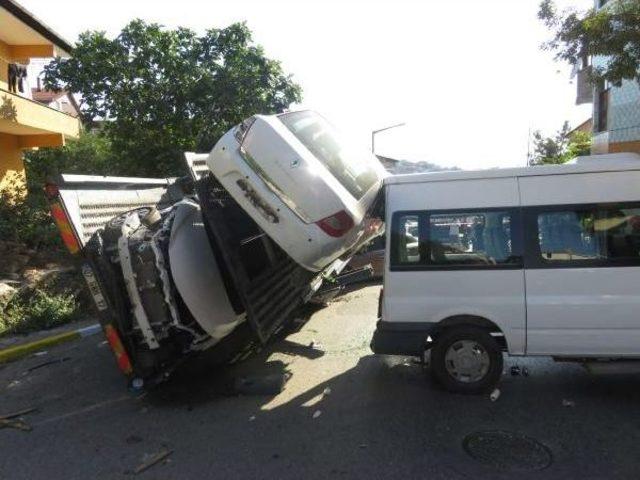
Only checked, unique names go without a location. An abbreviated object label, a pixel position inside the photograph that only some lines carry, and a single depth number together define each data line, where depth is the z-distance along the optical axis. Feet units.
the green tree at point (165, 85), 44.55
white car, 16.74
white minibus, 16.63
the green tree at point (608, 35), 23.79
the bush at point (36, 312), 28.66
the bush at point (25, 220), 37.65
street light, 88.48
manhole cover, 13.42
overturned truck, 16.97
